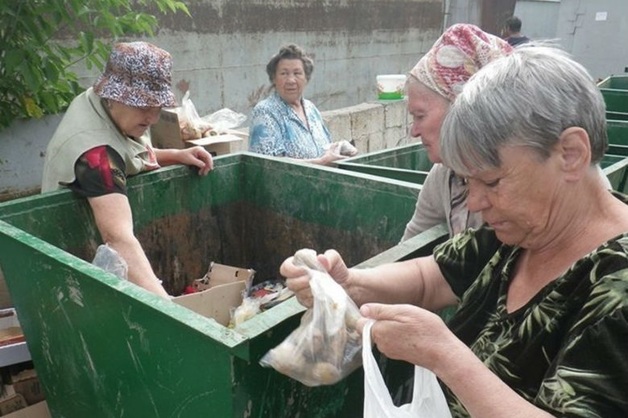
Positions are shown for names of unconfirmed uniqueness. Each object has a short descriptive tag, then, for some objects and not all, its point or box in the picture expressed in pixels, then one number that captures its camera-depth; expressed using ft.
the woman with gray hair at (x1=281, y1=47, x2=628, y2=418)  2.86
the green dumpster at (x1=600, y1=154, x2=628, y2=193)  7.95
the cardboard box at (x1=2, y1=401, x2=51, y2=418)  7.39
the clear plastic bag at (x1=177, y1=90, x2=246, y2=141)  10.36
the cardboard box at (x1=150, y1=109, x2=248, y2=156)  10.35
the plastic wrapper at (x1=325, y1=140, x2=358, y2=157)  10.71
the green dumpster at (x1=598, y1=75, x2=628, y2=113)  19.51
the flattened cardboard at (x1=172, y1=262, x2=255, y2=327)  7.43
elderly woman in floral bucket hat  6.62
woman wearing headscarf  5.28
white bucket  21.82
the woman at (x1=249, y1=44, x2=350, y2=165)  11.69
